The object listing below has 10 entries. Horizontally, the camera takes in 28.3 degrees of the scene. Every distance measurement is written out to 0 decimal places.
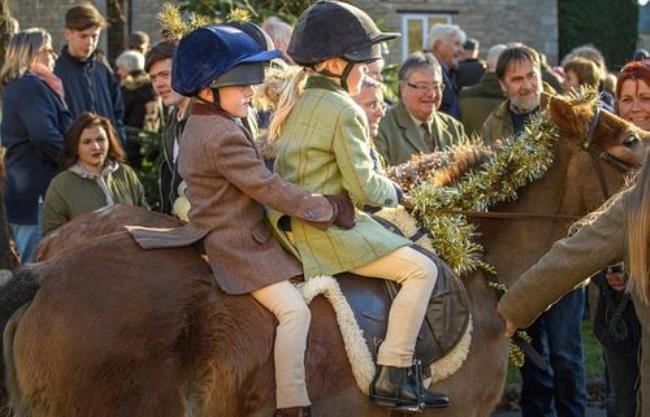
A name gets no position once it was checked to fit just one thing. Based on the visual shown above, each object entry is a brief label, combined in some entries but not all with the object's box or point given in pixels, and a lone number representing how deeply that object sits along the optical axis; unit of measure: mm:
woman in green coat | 9398
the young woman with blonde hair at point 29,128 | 10383
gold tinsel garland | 6473
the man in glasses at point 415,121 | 9273
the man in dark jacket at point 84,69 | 11133
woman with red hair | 7734
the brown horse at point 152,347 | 5551
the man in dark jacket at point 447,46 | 14548
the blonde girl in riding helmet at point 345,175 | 6066
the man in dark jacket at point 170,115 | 7988
